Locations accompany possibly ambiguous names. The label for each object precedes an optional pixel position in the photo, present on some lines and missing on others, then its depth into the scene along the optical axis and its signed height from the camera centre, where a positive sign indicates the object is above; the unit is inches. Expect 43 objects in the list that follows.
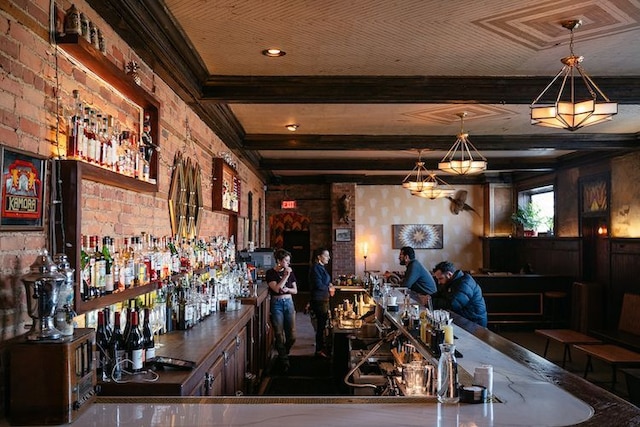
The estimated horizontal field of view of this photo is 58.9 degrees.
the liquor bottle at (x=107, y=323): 123.8 -19.4
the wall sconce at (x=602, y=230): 404.8 +1.7
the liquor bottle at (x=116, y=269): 130.5 -7.9
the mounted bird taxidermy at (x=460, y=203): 581.3 +31.0
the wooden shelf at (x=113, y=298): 106.0 -13.3
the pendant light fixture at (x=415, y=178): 413.7 +53.5
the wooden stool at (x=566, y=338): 296.7 -56.7
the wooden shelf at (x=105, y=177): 104.2 +12.7
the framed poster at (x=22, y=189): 88.7 +7.7
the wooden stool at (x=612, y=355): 252.1 -57.3
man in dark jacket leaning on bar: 234.8 -28.0
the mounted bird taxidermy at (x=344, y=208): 572.4 +26.2
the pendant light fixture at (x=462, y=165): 300.6 +37.2
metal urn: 85.6 -9.3
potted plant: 512.4 +12.9
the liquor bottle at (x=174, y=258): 183.6 -7.6
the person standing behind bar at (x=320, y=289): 332.5 -32.1
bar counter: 83.6 -27.8
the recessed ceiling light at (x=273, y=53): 182.3 +59.3
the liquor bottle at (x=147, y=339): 121.4 -24.0
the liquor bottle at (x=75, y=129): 111.0 +21.1
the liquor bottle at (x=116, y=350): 110.7 -24.1
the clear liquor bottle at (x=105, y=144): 126.4 +20.7
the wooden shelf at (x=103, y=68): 105.7 +35.9
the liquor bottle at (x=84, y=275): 112.9 -8.1
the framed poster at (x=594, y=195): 400.2 +27.3
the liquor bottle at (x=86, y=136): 116.2 +20.8
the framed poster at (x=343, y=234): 580.7 -0.5
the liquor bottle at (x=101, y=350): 112.3 -23.7
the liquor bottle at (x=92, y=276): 117.6 -8.5
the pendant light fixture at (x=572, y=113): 175.8 +37.8
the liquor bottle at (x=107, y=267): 124.1 -6.9
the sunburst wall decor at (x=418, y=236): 586.9 -2.4
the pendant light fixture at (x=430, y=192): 416.2 +32.6
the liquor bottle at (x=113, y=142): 130.8 +21.8
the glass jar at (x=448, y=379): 94.7 -24.9
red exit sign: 590.6 +31.6
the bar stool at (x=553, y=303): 434.1 -54.7
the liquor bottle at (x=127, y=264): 136.7 -7.2
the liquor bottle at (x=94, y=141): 120.5 +20.3
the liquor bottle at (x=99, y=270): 120.2 -7.4
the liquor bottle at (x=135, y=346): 114.8 -24.2
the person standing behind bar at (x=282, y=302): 298.0 -36.0
